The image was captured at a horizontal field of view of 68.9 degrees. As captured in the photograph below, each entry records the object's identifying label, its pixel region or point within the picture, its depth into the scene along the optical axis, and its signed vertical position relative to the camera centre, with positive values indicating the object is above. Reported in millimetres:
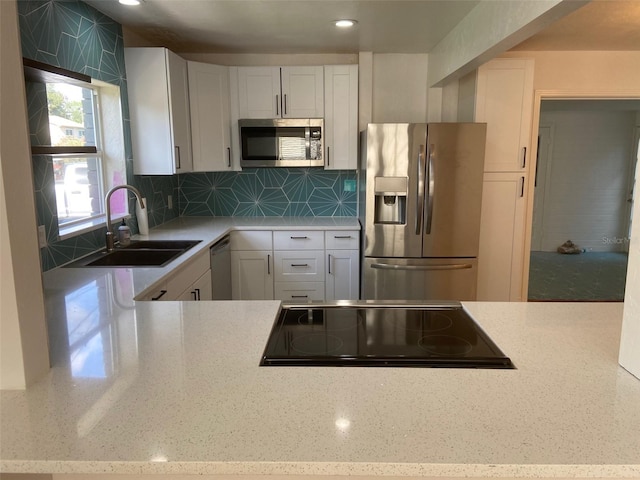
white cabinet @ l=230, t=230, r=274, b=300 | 3789 -739
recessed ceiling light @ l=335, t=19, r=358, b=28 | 3083 +997
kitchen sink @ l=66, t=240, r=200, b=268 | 2615 -477
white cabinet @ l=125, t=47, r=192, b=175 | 3268 +468
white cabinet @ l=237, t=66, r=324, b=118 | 3842 +671
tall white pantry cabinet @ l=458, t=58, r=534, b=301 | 3527 +76
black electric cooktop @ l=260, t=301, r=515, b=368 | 1212 -481
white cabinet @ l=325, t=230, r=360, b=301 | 3787 -744
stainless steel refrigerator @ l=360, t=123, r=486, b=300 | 3285 -257
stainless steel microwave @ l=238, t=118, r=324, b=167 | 3871 +254
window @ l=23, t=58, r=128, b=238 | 2574 +166
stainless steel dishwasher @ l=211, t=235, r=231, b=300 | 3256 -700
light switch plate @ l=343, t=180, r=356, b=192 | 4285 -104
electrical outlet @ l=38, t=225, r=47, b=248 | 2287 -299
